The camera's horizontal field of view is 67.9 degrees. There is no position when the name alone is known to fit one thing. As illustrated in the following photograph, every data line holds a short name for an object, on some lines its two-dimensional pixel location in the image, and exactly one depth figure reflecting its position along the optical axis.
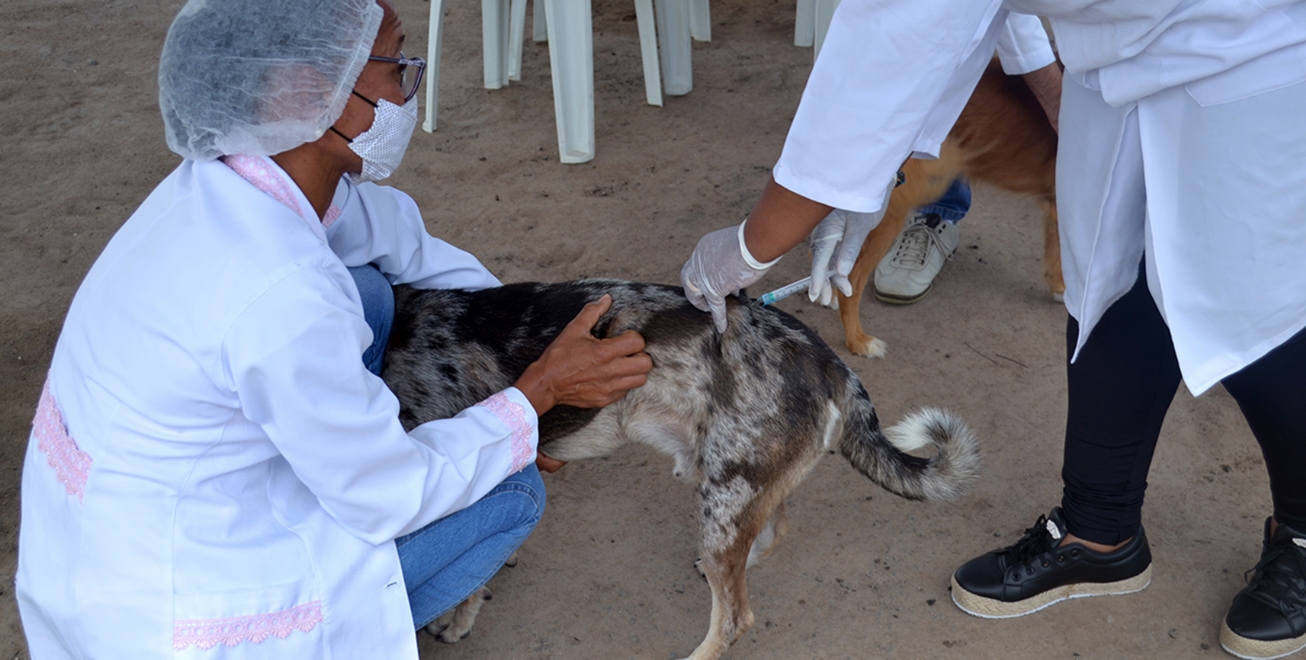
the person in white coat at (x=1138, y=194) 1.73
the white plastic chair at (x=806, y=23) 6.51
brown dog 3.65
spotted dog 2.41
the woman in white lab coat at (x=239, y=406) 1.67
